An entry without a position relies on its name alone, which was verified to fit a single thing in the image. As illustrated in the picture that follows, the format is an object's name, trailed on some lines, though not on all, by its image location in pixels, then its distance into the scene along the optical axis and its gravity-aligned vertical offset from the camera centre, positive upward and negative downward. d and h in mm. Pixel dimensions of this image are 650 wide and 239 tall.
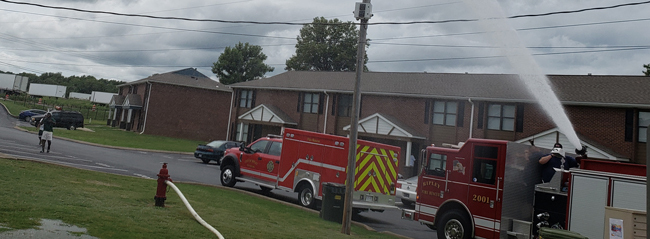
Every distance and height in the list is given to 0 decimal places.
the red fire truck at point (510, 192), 8430 -272
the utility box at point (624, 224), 7516 -554
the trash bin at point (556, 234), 7594 -824
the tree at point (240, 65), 78188 +13258
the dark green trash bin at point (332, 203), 12414 -1186
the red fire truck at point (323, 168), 13883 -370
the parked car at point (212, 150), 26938 -434
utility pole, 11002 +958
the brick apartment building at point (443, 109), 25391 +3797
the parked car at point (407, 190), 17578 -943
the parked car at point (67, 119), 42438 +643
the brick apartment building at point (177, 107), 48312 +3208
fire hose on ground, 7993 -1423
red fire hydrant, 10039 -1130
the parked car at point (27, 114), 48781 +790
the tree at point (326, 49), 65625 +14377
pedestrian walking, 19803 -152
